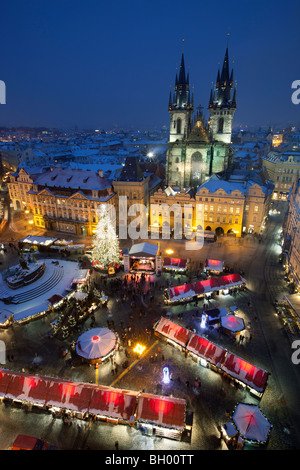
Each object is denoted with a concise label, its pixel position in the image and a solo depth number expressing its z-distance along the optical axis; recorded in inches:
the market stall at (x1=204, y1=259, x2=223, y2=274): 1595.7
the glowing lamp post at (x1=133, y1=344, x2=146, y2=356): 1065.6
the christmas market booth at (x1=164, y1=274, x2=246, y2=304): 1363.2
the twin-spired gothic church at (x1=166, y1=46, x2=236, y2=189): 2539.4
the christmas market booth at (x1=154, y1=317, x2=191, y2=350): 1071.6
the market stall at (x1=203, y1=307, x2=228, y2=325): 1221.2
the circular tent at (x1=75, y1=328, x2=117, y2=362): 1011.3
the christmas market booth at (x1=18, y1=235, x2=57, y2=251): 1916.8
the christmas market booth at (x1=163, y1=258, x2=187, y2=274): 1635.1
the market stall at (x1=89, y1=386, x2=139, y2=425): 804.0
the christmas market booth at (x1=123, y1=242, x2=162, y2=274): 1651.1
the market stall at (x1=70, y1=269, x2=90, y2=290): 1449.3
